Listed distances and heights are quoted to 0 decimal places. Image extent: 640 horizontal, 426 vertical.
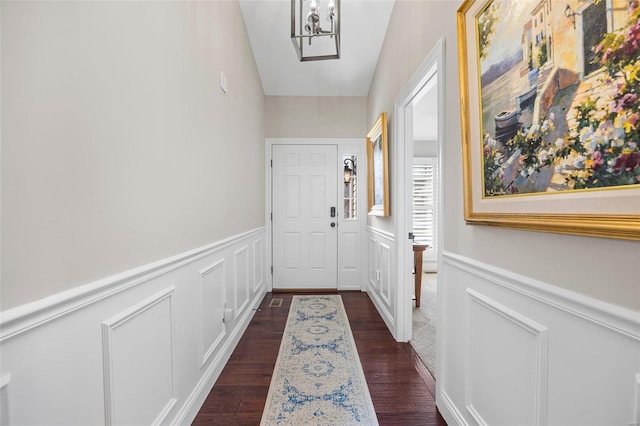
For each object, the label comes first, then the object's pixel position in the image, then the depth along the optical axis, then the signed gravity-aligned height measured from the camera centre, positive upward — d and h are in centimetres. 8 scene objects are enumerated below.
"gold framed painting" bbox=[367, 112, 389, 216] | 258 +39
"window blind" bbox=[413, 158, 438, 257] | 502 +6
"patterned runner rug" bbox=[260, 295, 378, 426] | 152 -111
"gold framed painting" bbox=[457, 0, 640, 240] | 62 +26
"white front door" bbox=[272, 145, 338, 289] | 378 -13
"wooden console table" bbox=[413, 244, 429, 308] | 310 -72
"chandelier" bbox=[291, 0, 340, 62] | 171 +166
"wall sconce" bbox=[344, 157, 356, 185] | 383 +50
